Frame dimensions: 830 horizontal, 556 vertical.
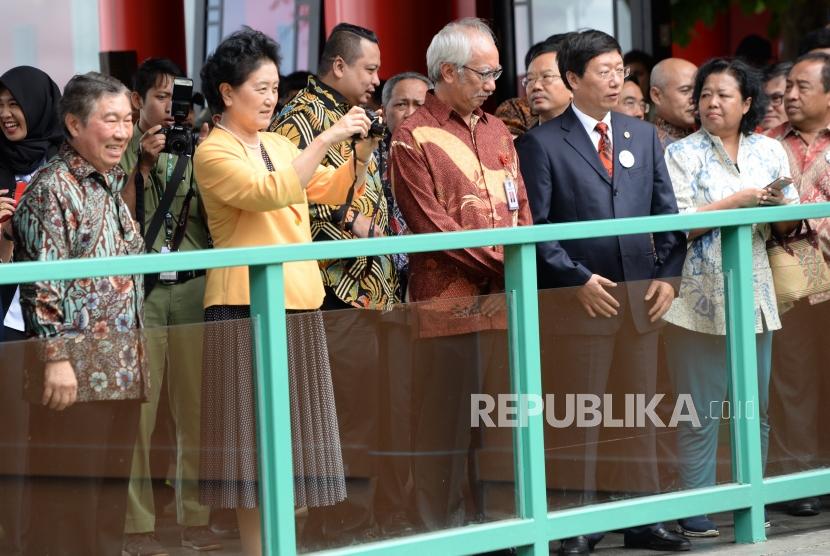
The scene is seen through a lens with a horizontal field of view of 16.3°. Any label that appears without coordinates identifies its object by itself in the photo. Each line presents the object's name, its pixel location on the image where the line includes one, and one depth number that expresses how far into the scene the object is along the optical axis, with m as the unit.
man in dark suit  9.15
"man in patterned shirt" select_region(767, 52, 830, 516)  10.15
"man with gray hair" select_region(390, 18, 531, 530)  8.74
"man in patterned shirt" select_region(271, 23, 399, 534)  8.43
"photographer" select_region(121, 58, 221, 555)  7.92
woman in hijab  10.86
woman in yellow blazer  8.08
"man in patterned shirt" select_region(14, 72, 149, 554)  7.62
